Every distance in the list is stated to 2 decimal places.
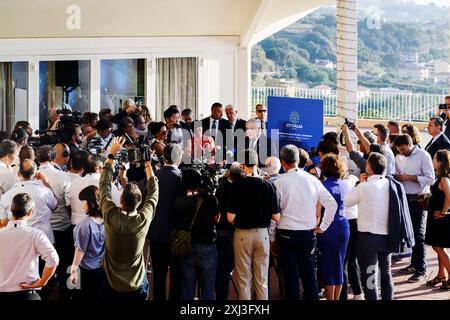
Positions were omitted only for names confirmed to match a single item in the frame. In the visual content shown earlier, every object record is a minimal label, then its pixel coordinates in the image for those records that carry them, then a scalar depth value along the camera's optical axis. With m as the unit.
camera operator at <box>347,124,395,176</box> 7.36
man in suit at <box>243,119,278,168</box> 9.09
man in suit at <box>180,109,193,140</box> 9.84
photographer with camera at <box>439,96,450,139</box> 10.27
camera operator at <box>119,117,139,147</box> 8.04
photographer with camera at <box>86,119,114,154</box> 7.43
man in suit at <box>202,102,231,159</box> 10.23
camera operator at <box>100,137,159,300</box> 4.88
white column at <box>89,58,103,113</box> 14.14
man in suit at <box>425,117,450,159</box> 8.59
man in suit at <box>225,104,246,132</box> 10.35
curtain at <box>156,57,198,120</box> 14.52
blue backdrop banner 8.63
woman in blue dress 5.99
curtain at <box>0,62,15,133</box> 14.15
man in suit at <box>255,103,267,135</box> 10.06
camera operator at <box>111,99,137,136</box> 10.31
